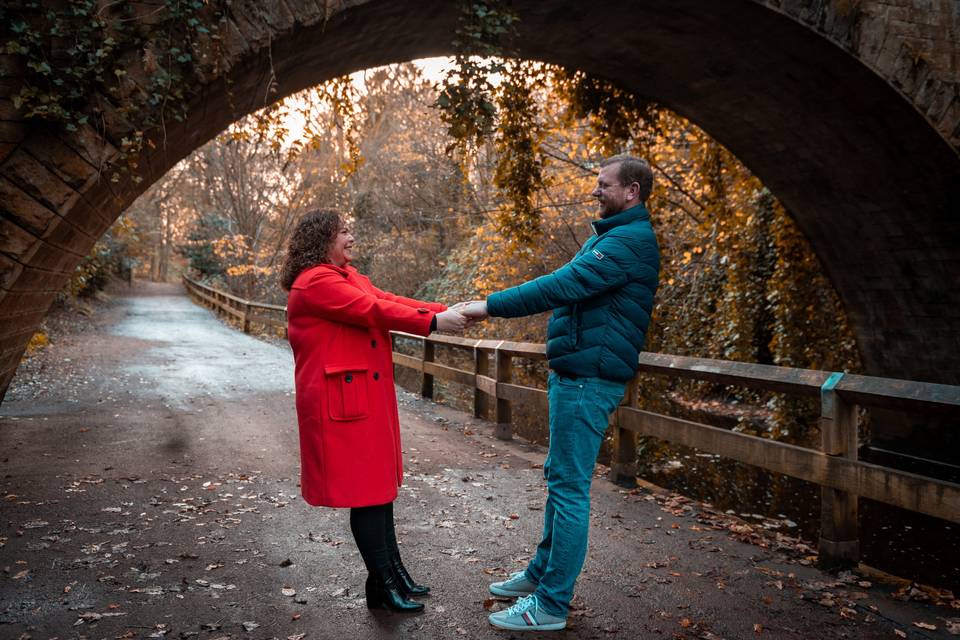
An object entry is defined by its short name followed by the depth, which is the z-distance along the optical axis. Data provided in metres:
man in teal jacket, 3.00
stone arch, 4.52
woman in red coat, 3.01
